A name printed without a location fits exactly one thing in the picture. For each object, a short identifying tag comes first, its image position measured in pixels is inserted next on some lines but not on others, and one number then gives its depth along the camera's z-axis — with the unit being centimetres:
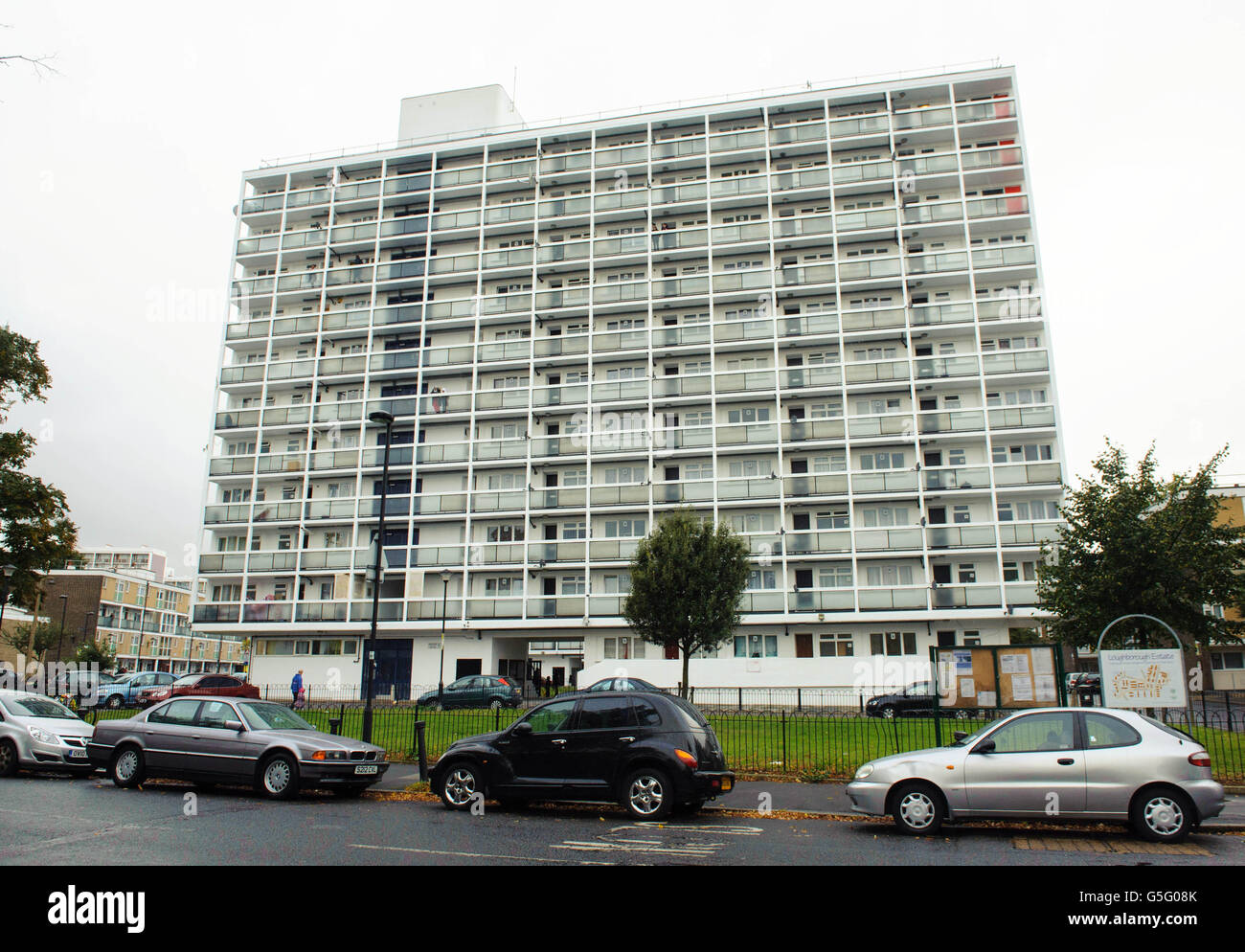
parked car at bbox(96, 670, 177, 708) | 3644
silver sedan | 1320
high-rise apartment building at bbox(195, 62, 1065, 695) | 4334
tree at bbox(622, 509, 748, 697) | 3262
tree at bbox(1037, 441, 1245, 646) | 2647
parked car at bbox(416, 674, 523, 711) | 3466
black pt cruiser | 1142
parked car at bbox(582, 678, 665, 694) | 2436
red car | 3441
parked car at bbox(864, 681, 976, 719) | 2964
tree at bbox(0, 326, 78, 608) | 3155
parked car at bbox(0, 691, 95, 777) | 1523
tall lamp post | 1791
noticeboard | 1462
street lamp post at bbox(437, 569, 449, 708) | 3588
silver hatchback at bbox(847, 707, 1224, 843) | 980
